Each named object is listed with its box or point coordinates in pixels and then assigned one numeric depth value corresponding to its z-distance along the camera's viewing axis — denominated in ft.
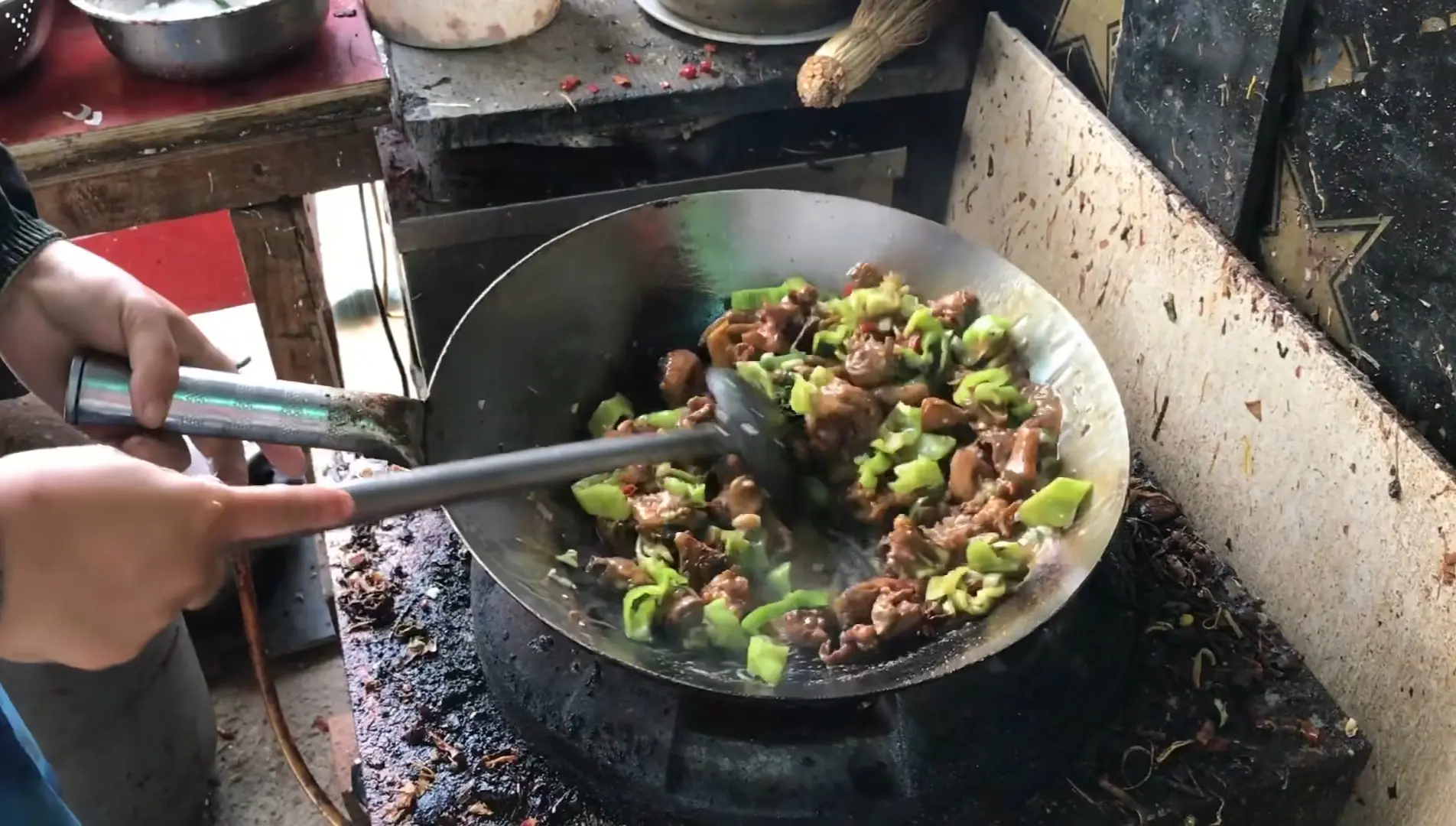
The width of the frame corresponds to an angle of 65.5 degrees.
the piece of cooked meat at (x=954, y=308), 4.33
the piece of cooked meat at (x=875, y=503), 4.04
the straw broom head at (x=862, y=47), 4.97
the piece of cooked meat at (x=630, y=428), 4.15
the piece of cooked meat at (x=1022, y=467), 3.76
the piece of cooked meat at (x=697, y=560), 3.75
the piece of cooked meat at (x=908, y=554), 3.77
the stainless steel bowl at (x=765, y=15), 5.38
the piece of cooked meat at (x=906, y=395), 4.27
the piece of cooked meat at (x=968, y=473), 3.93
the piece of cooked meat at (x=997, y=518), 3.67
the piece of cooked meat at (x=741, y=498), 3.95
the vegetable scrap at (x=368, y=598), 4.25
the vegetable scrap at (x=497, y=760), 3.78
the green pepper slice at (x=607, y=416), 4.33
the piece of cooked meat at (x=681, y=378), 4.43
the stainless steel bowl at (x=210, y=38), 4.91
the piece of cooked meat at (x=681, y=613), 3.48
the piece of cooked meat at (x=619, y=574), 3.66
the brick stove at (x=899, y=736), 3.51
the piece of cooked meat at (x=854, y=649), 3.40
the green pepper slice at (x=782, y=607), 3.52
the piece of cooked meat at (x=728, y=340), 4.42
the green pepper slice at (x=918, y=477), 3.99
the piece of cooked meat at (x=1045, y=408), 3.95
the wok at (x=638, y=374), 3.29
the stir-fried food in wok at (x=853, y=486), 3.50
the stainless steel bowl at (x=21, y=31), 4.72
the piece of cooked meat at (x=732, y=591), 3.62
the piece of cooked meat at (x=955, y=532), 3.72
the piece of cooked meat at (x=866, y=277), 4.54
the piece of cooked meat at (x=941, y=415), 4.13
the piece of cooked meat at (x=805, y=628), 3.49
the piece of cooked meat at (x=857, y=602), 3.58
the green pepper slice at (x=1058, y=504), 3.59
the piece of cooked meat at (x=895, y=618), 3.43
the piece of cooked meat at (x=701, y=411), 4.14
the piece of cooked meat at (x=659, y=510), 3.87
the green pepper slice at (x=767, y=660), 3.26
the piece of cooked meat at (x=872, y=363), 4.27
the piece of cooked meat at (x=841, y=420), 4.14
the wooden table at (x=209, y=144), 4.95
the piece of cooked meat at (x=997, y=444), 3.93
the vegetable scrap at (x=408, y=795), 3.63
